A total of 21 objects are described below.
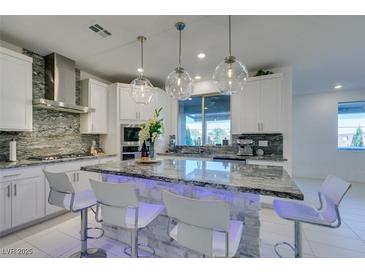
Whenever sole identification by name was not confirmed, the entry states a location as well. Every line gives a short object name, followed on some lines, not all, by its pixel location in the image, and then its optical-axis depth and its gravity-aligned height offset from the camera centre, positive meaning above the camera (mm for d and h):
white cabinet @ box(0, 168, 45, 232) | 2330 -790
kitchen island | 1358 -355
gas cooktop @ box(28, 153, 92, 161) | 2906 -333
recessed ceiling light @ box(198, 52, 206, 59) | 3168 +1404
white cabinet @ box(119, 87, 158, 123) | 4156 +645
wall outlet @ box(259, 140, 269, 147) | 3951 -131
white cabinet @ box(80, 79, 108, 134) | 3832 +667
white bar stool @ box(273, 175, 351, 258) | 1492 -656
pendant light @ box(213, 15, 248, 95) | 2094 +702
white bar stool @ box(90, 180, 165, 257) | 1371 -521
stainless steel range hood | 3188 +950
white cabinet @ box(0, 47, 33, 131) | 2541 +657
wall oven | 4164 -111
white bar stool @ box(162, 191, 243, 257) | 1049 -506
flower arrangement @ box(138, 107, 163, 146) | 2270 +84
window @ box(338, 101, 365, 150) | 5410 +339
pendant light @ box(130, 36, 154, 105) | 2662 +682
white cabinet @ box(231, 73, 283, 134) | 3578 +624
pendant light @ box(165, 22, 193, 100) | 2375 +691
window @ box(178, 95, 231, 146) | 4625 +434
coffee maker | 3843 -214
